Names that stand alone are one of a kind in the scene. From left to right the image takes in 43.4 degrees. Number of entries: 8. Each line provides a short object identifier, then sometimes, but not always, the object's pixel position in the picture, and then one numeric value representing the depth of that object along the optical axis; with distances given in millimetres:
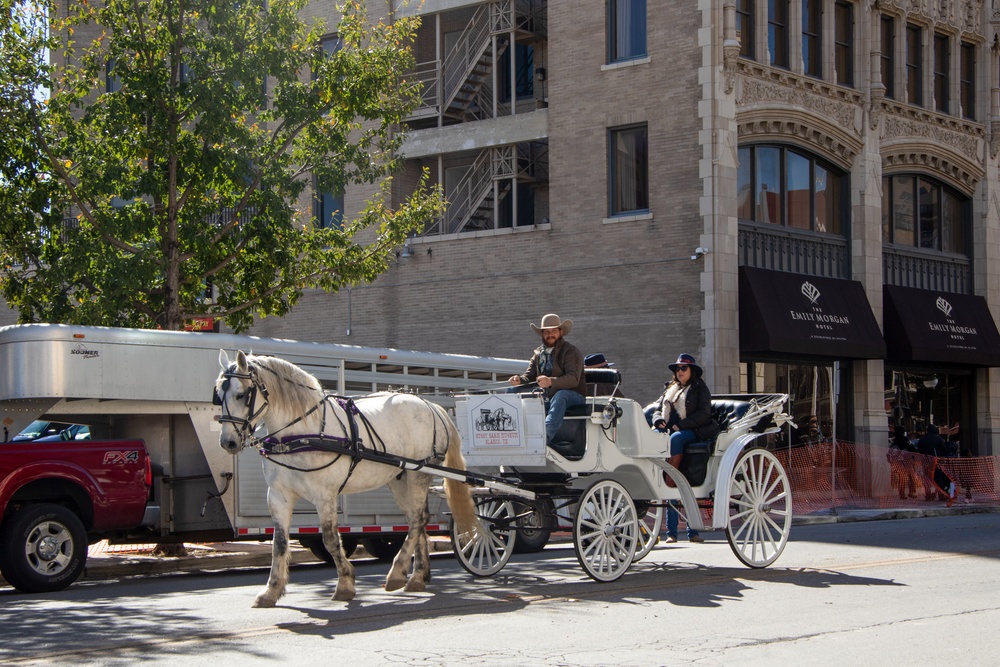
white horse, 10289
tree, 17828
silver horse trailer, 13305
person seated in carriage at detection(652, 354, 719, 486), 13102
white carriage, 11586
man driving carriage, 11727
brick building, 25891
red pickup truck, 12602
